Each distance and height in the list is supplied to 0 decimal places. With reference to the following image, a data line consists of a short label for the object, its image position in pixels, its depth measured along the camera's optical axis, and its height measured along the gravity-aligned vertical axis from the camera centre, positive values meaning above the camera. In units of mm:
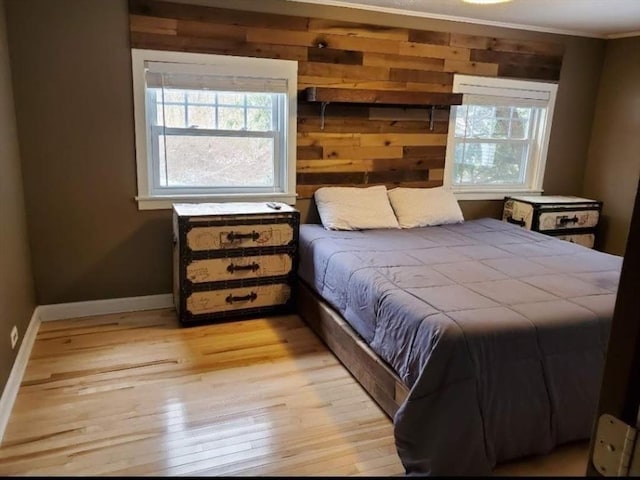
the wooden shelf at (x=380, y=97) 3543 +329
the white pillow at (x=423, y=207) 3910 -522
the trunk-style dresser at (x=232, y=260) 3182 -841
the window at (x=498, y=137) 4238 +80
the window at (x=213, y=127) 3320 +42
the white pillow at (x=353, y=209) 3660 -527
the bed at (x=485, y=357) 1886 -868
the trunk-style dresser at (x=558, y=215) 4203 -592
